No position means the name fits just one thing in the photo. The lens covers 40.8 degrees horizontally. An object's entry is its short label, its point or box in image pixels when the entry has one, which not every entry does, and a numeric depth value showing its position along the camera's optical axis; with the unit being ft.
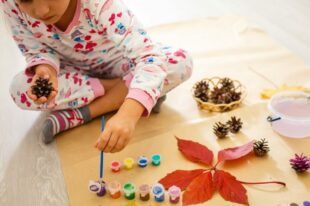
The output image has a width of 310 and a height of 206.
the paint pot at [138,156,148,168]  2.71
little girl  2.60
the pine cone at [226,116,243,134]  2.96
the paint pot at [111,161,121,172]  2.69
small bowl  2.84
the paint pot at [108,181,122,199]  2.48
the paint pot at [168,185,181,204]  2.40
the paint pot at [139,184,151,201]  2.45
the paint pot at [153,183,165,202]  2.42
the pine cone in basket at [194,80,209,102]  3.32
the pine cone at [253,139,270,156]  2.71
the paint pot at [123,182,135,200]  2.47
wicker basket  3.20
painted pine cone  2.55
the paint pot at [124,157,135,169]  2.71
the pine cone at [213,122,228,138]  2.91
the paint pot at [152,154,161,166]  2.72
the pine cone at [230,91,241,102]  3.26
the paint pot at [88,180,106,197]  2.51
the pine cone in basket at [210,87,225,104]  3.26
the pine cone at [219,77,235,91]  3.34
